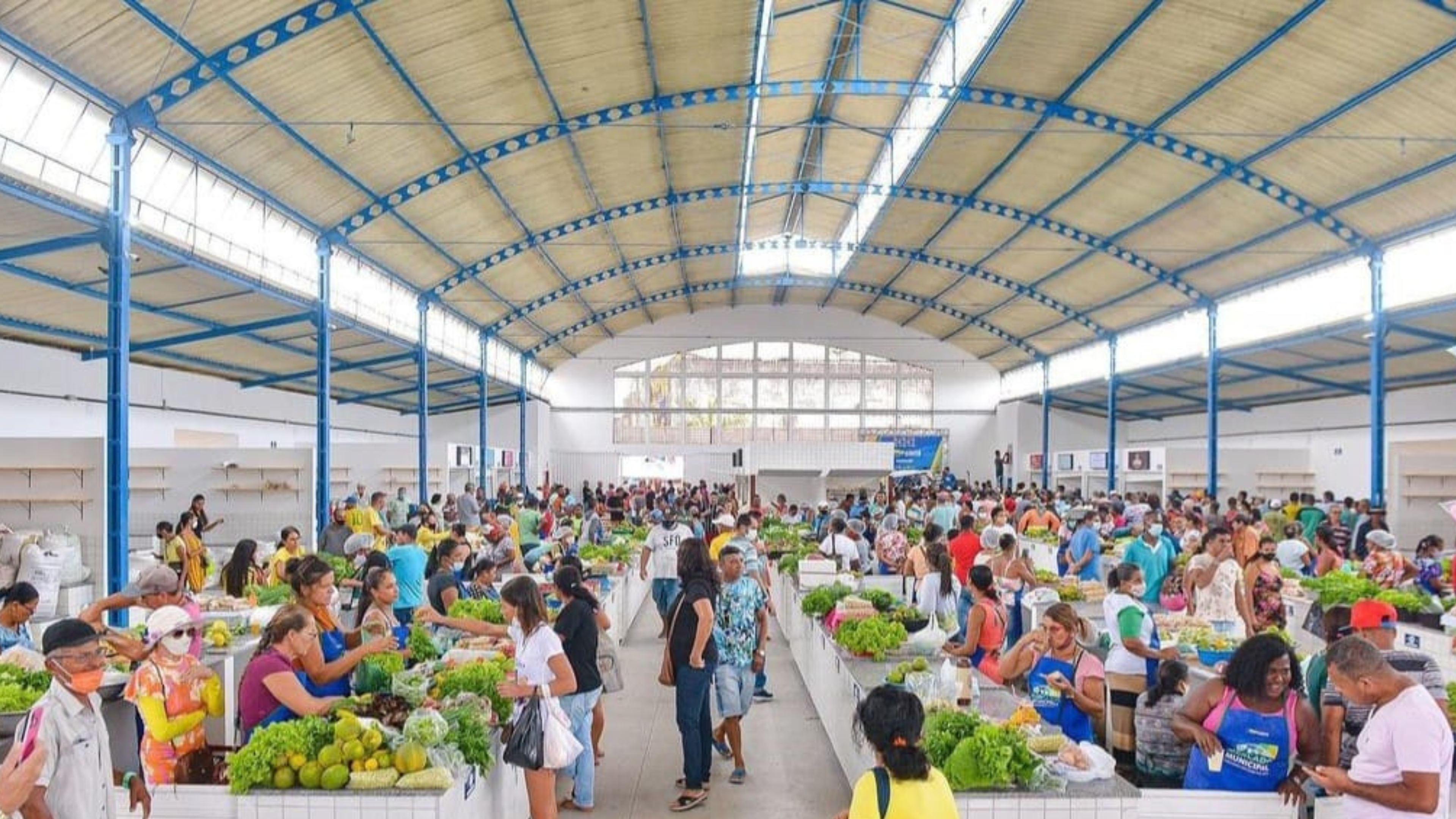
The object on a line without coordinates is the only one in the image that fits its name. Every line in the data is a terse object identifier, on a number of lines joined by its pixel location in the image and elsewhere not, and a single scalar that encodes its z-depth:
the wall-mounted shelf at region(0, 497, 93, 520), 11.30
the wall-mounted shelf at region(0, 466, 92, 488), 11.34
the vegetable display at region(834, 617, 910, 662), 7.09
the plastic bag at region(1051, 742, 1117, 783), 4.61
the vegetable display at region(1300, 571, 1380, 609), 9.74
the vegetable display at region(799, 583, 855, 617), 8.64
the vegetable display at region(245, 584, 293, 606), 9.34
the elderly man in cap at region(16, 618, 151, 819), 3.56
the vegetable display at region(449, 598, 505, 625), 7.86
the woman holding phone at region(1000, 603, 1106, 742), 5.59
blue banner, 35.22
